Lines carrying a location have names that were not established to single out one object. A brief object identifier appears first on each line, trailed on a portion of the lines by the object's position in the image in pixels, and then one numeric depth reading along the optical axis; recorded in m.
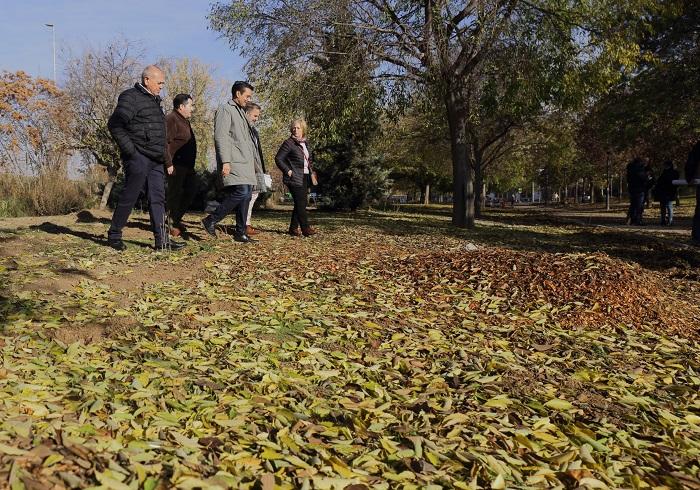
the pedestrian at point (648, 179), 14.43
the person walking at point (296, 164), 7.90
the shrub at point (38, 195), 12.52
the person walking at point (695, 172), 8.63
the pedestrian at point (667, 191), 14.13
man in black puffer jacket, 5.78
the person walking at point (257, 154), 7.53
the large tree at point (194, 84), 35.38
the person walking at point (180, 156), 7.58
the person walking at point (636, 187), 14.32
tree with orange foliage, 15.03
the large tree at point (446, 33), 11.05
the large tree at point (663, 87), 15.66
